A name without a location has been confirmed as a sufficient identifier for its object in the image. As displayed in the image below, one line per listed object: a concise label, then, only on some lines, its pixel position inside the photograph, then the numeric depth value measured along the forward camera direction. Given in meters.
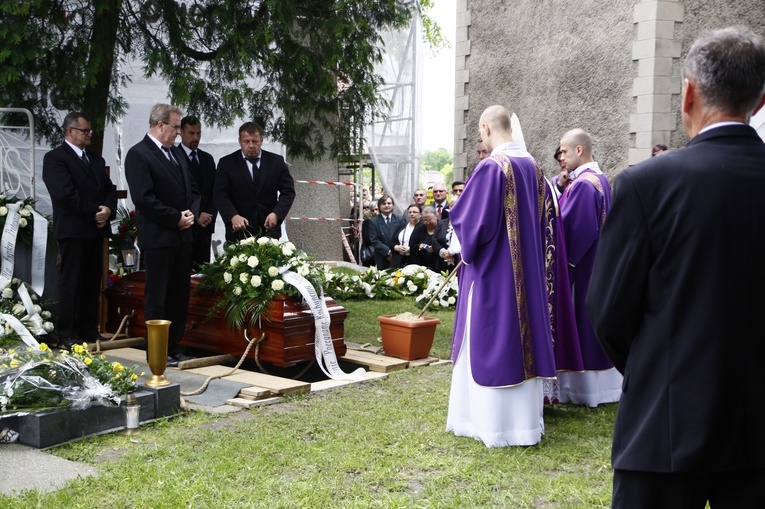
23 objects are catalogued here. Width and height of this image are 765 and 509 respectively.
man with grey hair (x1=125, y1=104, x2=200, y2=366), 6.81
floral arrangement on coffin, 7.01
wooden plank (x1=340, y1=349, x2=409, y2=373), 7.33
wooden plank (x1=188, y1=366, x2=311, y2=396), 6.27
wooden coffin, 6.90
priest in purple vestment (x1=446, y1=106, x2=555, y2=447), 5.11
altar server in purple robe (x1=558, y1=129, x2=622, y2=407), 6.27
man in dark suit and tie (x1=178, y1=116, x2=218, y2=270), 8.36
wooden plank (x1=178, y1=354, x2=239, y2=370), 6.98
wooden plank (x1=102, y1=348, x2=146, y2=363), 7.35
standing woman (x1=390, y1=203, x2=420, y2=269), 13.38
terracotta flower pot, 7.62
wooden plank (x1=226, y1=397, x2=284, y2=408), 5.94
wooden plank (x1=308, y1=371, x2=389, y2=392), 6.56
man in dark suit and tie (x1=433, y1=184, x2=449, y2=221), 13.47
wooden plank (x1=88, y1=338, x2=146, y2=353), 7.74
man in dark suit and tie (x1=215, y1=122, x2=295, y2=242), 8.11
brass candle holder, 5.59
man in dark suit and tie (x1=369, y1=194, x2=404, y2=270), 14.07
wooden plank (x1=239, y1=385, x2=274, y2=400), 6.08
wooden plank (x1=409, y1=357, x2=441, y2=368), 7.55
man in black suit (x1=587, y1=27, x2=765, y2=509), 2.14
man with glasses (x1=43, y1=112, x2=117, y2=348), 7.41
